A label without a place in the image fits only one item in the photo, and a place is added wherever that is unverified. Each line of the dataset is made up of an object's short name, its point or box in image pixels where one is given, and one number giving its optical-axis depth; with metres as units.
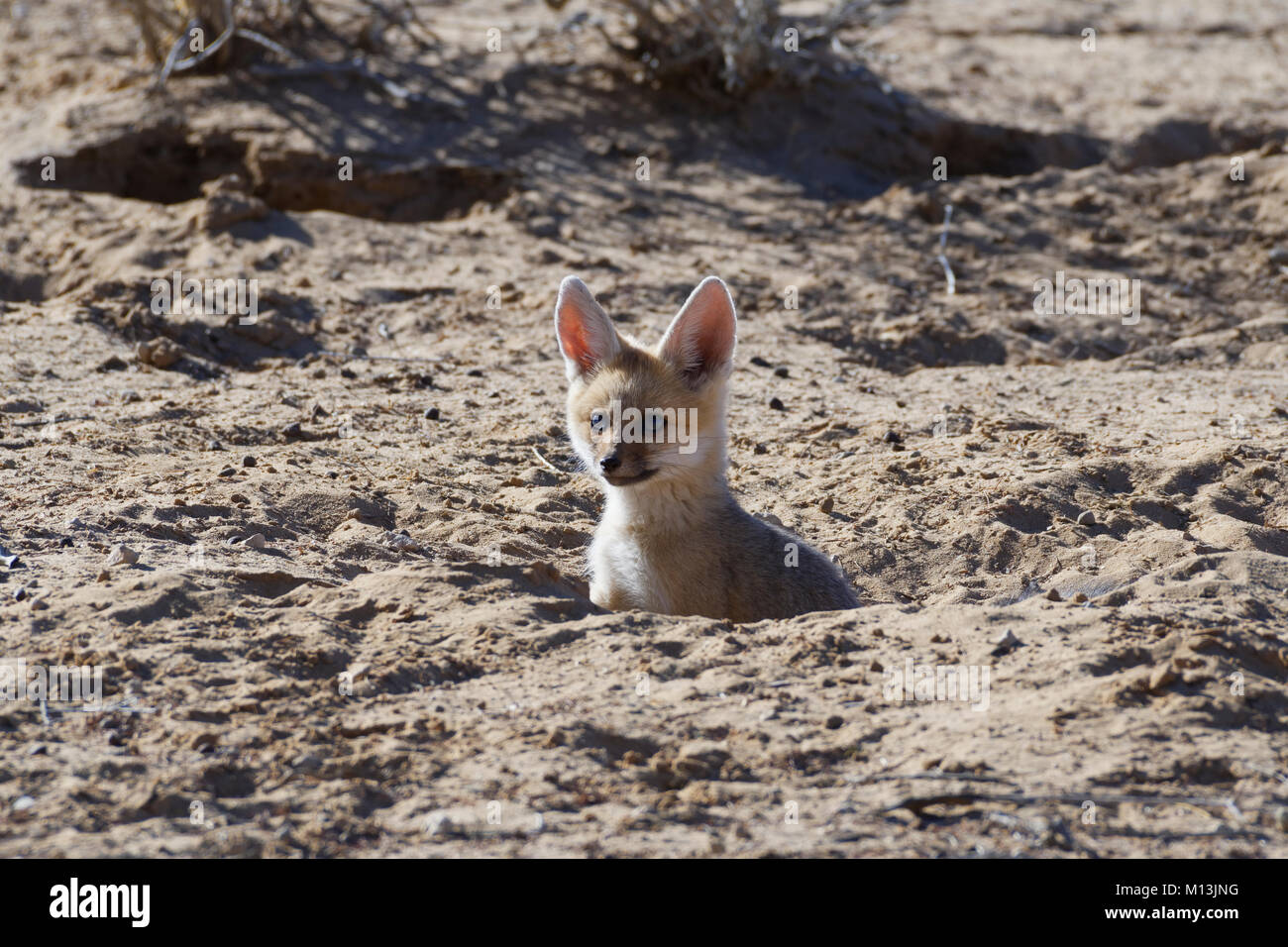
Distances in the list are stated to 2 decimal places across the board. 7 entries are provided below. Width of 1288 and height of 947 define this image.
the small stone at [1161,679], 3.76
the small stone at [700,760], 3.49
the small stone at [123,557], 4.66
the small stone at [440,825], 3.15
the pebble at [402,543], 5.36
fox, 5.02
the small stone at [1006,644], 4.10
